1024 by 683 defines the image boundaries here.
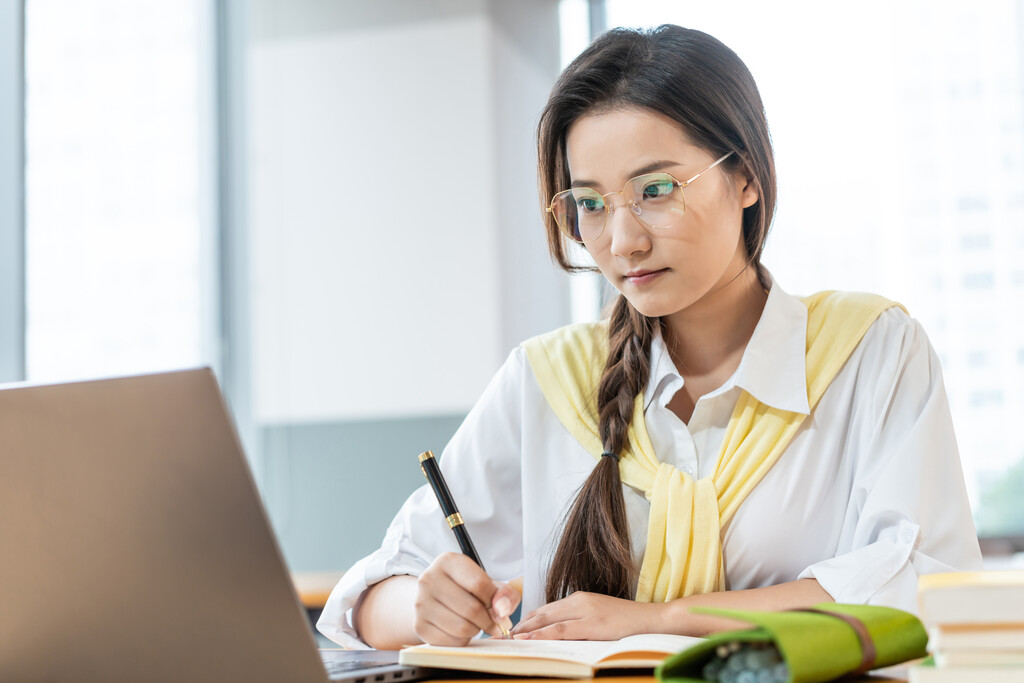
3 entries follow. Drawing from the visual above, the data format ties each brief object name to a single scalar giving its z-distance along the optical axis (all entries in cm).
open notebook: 82
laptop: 68
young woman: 118
